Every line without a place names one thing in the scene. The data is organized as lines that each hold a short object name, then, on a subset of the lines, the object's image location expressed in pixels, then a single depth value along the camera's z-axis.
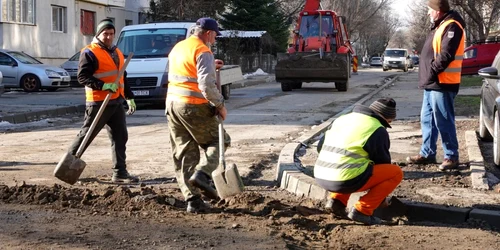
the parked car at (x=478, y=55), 32.41
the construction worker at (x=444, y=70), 7.97
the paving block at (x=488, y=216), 6.12
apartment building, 29.79
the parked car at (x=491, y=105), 8.54
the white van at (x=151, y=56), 17.05
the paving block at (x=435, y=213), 6.27
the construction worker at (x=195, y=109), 6.30
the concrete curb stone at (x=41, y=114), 14.74
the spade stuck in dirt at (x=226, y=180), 6.31
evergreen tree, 44.09
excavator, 23.17
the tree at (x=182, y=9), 37.16
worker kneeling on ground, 5.94
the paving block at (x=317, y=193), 6.86
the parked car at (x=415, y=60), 79.78
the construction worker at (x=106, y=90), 7.91
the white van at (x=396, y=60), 60.47
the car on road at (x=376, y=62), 83.12
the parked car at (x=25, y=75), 23.97
